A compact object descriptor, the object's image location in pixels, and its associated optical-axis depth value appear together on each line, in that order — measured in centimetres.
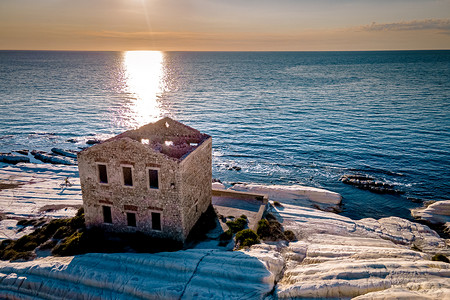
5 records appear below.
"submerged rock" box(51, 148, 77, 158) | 6357
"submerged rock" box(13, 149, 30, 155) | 6322
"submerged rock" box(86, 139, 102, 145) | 7100
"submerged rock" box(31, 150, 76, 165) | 5891
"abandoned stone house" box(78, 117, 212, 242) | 2531
